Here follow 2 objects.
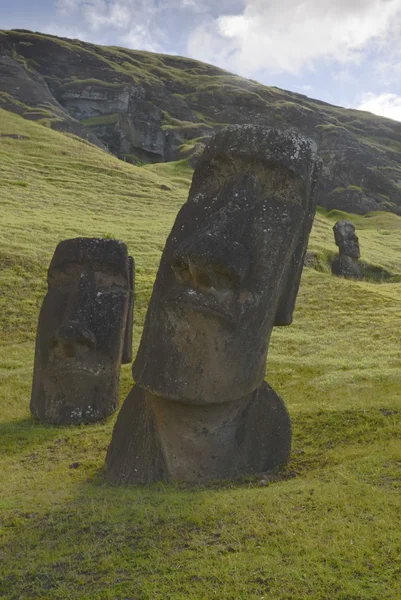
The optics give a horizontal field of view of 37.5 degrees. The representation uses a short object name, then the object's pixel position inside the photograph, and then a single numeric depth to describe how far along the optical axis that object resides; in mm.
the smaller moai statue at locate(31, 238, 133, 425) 9508
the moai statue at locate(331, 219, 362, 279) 28016
